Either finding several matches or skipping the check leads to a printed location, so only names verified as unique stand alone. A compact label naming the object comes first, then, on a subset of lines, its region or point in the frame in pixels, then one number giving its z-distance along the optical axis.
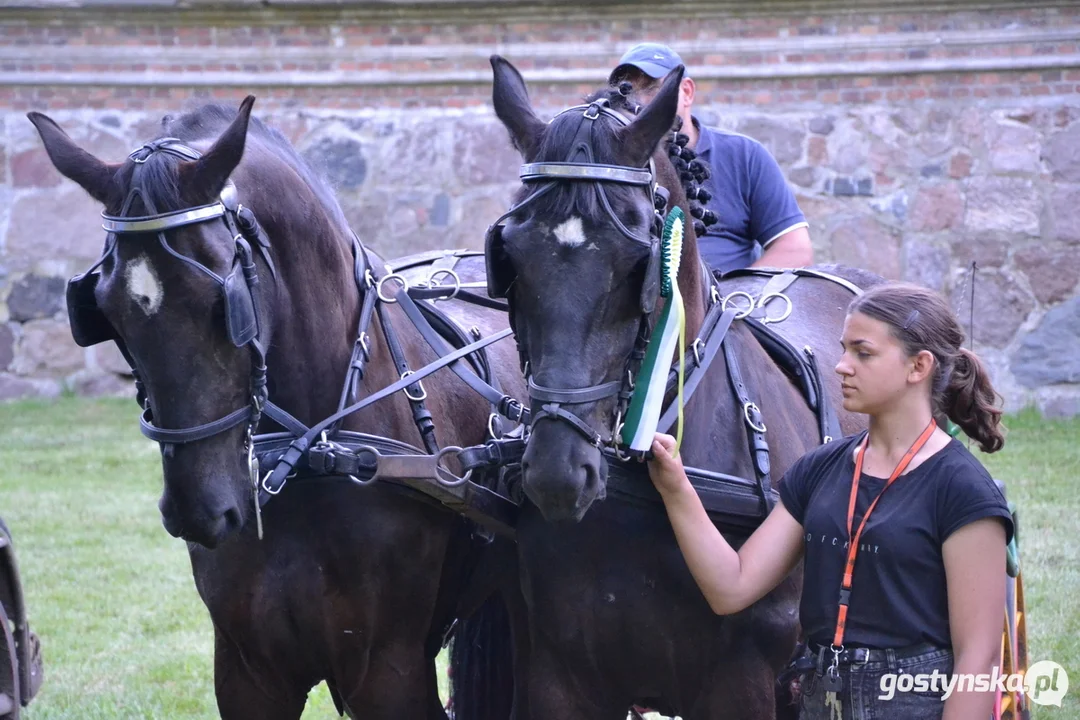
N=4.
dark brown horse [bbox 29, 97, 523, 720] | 5.39
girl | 4.84
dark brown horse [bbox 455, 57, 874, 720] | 4.99
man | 8.95
